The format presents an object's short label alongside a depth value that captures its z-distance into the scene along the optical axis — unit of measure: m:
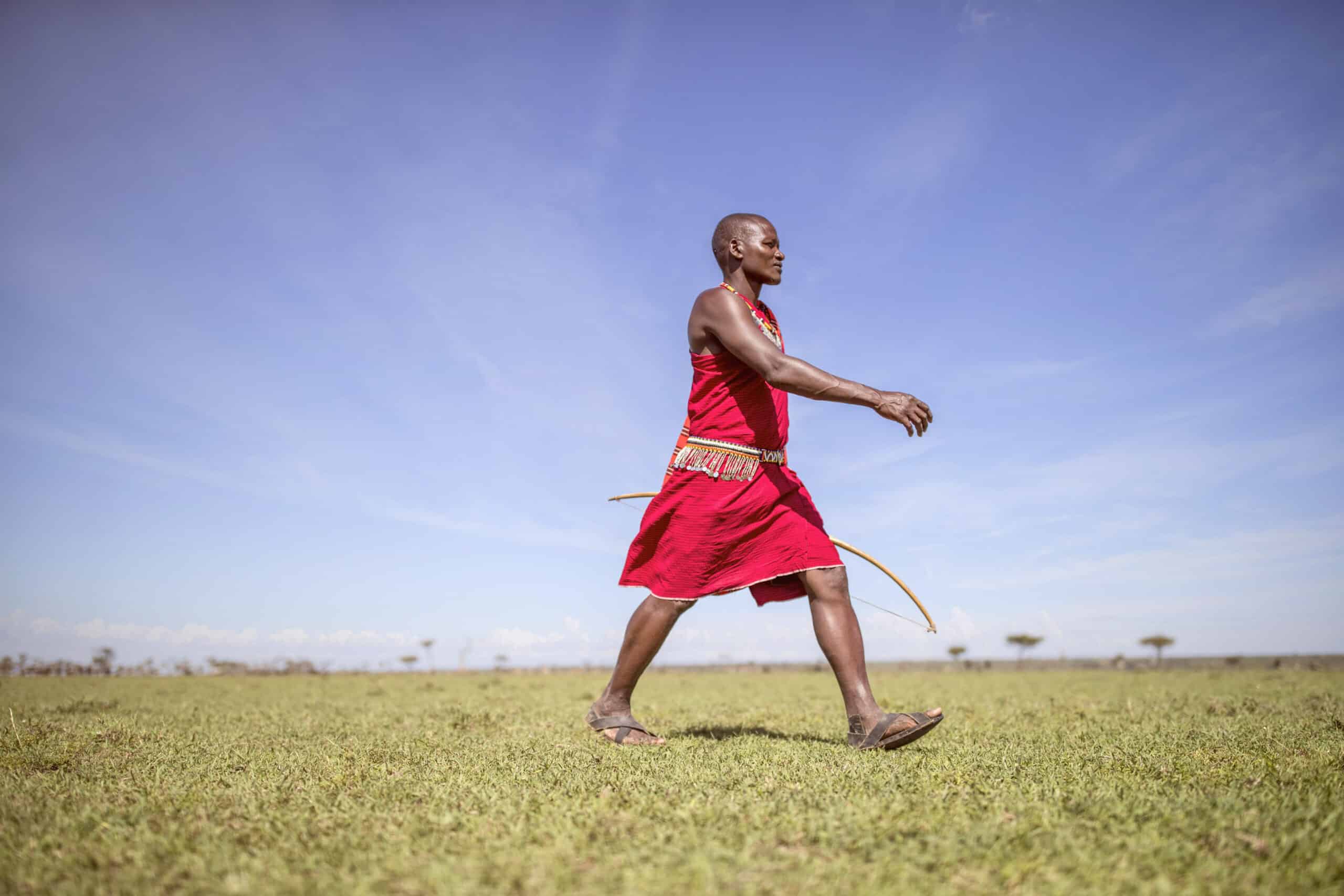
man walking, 4.02
